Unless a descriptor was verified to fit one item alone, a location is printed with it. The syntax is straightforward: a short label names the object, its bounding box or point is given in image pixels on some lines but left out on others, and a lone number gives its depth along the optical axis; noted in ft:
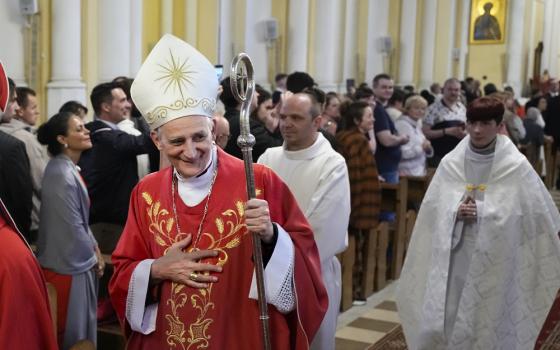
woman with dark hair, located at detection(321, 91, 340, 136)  27.02
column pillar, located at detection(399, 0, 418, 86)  66.13
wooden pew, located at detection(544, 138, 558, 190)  48.11
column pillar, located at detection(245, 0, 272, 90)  45.16
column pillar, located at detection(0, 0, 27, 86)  28.43
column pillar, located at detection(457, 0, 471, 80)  78.54
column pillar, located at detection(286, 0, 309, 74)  47.14
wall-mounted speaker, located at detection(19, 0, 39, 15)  28.27
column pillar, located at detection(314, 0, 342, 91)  49.42
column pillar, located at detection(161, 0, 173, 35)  37.55
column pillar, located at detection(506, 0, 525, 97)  83.25
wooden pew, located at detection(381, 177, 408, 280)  25.53
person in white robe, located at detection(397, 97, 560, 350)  15.26
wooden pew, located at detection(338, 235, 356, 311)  22.20
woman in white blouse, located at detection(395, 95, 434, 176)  27.53
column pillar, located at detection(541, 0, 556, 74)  92.93
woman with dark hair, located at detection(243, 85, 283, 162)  22.46
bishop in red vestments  8.93
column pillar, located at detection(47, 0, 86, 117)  29.27
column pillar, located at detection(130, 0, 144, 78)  33.14
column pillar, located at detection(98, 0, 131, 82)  31.99
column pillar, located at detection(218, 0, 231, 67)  42.08
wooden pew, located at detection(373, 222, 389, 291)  24.70
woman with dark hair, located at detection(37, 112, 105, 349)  15.08
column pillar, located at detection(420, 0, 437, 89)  68.85
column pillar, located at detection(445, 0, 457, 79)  71.72
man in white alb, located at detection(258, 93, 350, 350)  13.84
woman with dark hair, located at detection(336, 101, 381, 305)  21.90
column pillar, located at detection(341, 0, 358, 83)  56.78
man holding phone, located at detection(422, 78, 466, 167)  31.76
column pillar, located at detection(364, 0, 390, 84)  62.03
